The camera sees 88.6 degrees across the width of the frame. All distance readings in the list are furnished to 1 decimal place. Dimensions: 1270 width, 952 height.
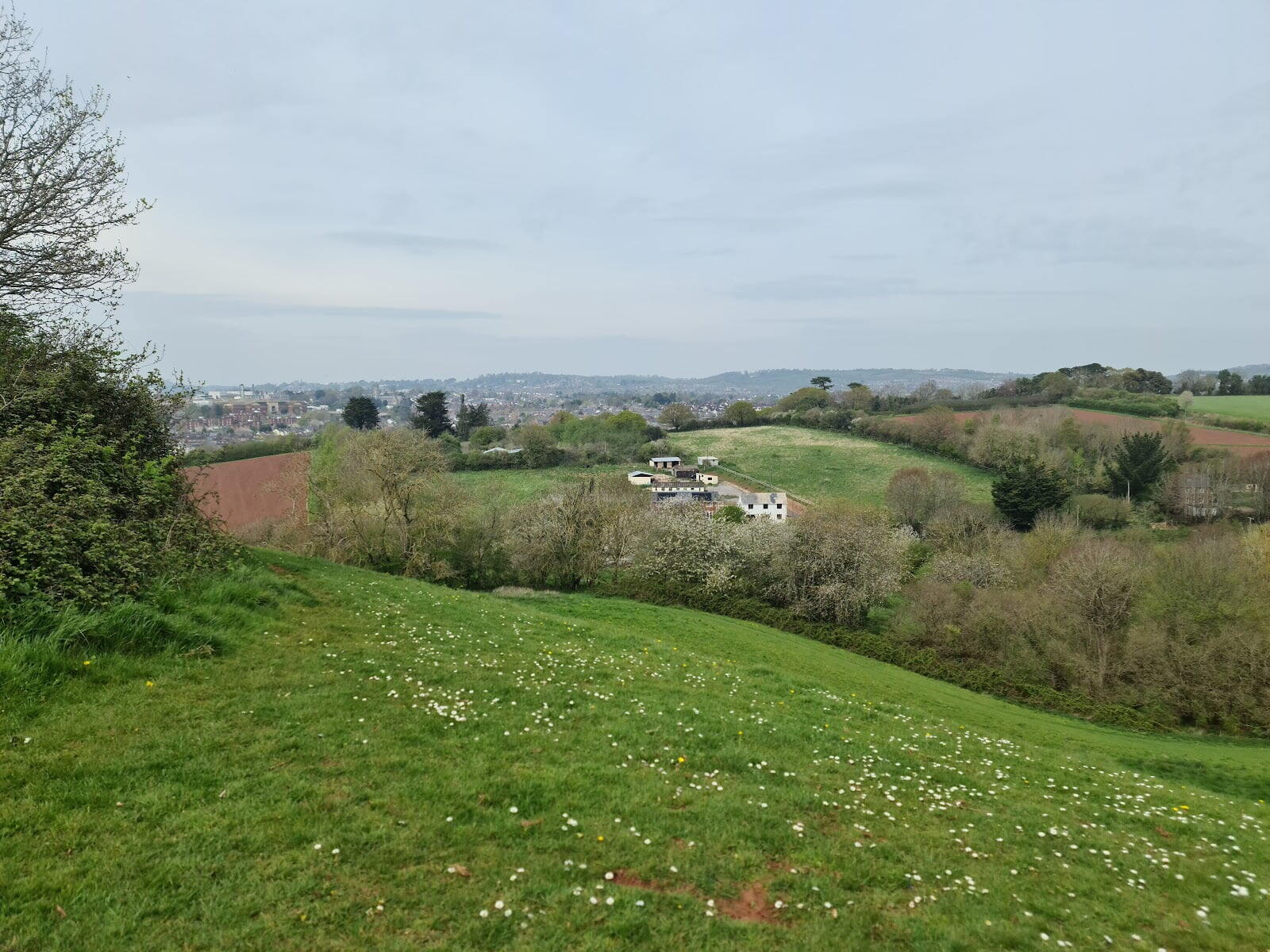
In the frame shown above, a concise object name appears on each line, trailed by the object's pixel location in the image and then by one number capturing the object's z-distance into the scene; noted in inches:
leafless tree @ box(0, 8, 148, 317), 590.2
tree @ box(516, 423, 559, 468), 3833.7
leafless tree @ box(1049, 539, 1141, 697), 1311.5
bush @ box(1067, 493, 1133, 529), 2573.8
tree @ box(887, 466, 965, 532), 2817.4
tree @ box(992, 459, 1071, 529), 2576.3
